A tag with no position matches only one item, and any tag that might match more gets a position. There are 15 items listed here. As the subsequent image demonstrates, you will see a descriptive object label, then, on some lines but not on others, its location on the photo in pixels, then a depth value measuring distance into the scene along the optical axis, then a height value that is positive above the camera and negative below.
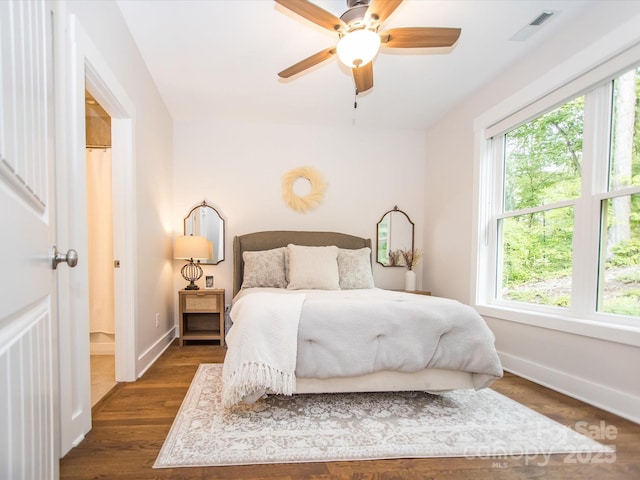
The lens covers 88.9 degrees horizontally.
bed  1.81 -0.70
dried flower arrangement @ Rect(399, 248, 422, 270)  4.16 -0.37
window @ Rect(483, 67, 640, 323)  2.05 +0.18
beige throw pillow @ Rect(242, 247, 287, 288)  3.48 -0.45
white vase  4.00 -0.64
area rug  1.54 -1.08
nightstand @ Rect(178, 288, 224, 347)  3.47 -0.86
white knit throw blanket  1.76 -0.70
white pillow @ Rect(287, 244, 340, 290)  3.33 -0.42
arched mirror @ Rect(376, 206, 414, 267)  4.26 -0.10
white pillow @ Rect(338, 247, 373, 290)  3.54 -0.45
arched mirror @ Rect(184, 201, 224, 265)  3.92 +0.00
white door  0.56 -0.04
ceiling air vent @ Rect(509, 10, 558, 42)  2.18 +1.44
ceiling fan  1.74 +1.14
